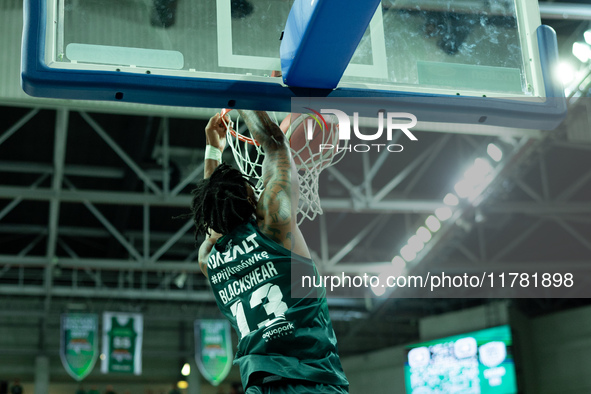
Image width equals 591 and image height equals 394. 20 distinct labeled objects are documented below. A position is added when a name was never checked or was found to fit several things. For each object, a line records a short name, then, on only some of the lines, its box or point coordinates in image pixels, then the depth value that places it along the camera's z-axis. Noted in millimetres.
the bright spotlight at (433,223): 13195
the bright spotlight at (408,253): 14359
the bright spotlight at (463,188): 11797
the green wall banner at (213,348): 15375
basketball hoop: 3863
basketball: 3848
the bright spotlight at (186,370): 20672
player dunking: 2838
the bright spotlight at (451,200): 12172
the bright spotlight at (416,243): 13977
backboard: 3123
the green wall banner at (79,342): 14969
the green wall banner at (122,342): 15344
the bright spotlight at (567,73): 9242
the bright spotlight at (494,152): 10984
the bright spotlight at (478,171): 11266
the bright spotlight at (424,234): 13680
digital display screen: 15117
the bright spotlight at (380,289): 17288
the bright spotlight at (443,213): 12445
